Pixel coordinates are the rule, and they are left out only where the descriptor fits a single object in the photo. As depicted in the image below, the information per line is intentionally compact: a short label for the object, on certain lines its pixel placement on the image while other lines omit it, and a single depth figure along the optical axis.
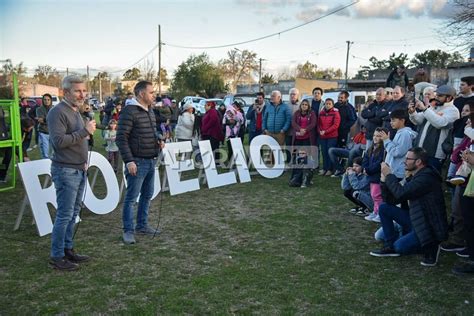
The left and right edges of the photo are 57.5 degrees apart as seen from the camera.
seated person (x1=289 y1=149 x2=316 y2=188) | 8.89
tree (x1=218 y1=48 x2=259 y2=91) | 60.00
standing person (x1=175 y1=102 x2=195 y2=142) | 10.85
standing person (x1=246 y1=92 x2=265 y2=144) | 11.16
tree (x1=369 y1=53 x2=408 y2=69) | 53.38
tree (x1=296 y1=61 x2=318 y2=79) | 77.25
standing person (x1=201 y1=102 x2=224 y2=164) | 10.51
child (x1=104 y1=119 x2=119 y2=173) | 10.15
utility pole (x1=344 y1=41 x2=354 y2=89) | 52.24
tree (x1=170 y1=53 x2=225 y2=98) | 48.09
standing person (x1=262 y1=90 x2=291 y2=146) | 9.98
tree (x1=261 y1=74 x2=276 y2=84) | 63.62
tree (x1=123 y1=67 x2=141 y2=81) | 65.31
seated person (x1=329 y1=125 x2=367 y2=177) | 8.88
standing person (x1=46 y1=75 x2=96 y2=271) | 4.12
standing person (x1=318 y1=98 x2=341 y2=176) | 9.95
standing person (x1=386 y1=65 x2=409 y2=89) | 9.84
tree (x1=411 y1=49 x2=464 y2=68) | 48.14
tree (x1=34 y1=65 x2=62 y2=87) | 61.12
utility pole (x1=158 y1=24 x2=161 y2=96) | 38.06
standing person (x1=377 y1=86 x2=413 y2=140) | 7.63
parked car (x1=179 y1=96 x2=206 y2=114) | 27.73
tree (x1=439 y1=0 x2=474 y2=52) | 10.98
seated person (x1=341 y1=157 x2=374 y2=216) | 6.44
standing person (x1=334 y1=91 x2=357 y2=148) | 10.40
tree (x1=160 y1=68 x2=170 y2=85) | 68.38
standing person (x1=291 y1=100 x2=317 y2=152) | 9.74
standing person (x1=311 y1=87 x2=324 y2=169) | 10.34
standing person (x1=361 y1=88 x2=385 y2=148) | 8.60
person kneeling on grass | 4.52
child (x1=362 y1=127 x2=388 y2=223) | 6.17
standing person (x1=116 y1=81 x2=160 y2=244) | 5.03
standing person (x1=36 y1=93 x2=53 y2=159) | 9.55
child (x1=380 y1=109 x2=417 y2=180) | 5.84
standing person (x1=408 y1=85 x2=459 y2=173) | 5.94
